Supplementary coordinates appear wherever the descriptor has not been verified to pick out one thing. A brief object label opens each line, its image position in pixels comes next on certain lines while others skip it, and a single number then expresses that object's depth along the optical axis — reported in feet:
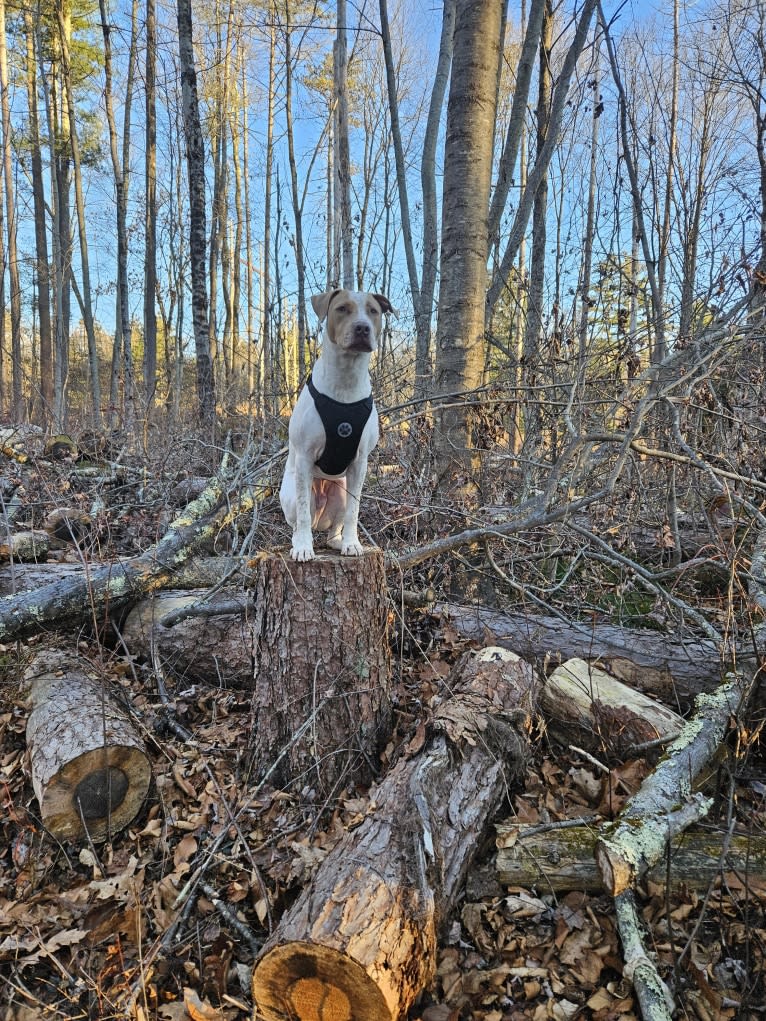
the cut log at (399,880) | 5.84
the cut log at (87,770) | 9.22
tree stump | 9.73
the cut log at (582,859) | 7.50
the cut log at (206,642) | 13.07
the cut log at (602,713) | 9.84
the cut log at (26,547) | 17.34
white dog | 9.11
